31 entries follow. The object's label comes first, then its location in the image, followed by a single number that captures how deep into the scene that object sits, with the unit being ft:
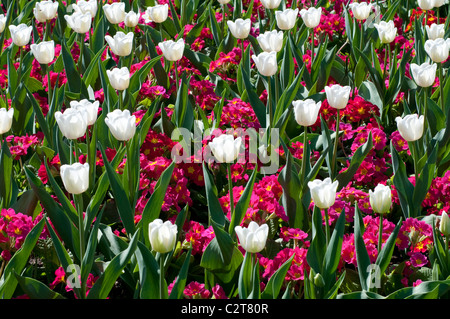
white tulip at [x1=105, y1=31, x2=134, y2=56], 17.92
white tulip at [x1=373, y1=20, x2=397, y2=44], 19.75
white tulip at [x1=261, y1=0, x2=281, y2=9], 20.70
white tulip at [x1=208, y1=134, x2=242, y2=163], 12.10
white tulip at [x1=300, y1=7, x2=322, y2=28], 19.86
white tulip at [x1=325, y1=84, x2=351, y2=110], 14.51
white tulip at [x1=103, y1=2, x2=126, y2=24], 20.56
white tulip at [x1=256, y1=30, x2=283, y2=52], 17.69
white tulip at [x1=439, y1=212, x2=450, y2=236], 11.98
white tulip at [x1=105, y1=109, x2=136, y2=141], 12.84
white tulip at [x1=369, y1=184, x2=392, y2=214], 11.59
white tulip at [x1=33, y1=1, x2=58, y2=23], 20.71
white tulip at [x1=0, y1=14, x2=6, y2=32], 20.42
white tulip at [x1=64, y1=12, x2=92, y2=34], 19.65
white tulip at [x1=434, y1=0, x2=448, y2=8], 20.85
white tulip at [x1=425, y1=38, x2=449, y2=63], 16.53
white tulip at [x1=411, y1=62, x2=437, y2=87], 15.24
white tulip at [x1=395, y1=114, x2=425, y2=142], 13.35
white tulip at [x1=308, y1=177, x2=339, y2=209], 11.40
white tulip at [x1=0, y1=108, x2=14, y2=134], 14.07
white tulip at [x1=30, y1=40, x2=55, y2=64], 17.16
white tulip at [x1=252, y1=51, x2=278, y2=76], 15.87
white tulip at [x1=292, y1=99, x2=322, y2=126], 13.57
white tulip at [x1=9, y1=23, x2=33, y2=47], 18.66
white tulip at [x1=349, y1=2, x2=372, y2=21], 20.99
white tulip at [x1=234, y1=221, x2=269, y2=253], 10.68
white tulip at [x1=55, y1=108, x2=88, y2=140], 12.39
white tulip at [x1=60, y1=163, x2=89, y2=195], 10.82
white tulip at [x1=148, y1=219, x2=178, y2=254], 10.03
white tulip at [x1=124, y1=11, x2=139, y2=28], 20.92
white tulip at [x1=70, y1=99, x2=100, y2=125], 13.25
